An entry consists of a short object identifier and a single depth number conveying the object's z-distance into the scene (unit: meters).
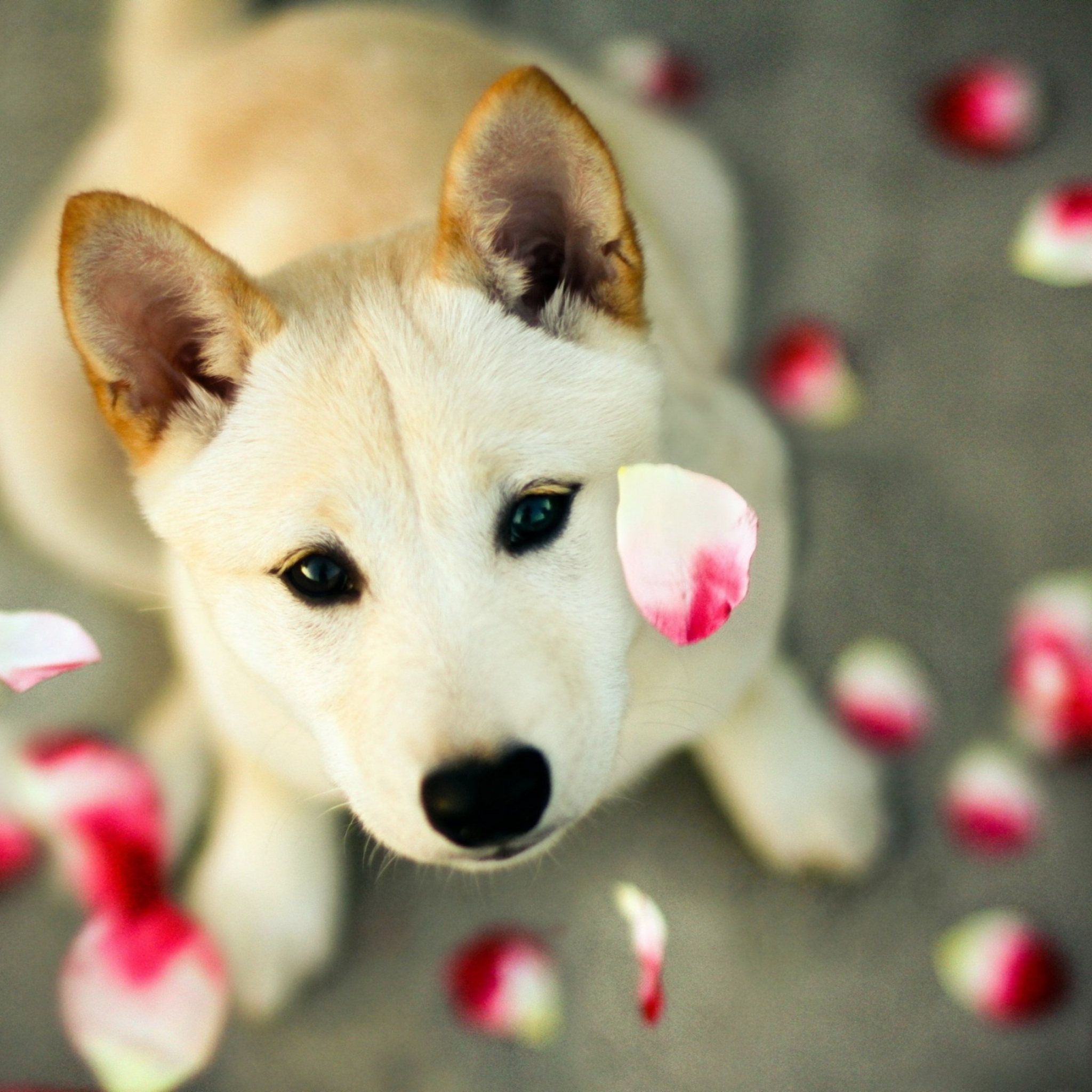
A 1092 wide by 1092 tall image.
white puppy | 0.93
